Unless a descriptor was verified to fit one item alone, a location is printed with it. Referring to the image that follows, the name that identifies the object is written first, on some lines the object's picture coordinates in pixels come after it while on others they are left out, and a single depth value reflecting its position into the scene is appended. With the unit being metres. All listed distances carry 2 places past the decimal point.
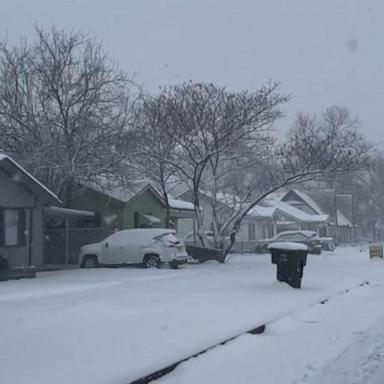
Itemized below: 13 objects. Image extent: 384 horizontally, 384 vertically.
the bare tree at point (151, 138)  29.83
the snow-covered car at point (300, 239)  40.78
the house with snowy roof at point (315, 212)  64.96
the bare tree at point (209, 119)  29.16
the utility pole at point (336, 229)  71.99
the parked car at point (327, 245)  46.00
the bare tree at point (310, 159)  28.91
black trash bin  16.42
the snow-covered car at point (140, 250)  25.22
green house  33.25
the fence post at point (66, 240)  29.52
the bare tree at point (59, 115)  27.88
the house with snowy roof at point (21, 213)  23.00
